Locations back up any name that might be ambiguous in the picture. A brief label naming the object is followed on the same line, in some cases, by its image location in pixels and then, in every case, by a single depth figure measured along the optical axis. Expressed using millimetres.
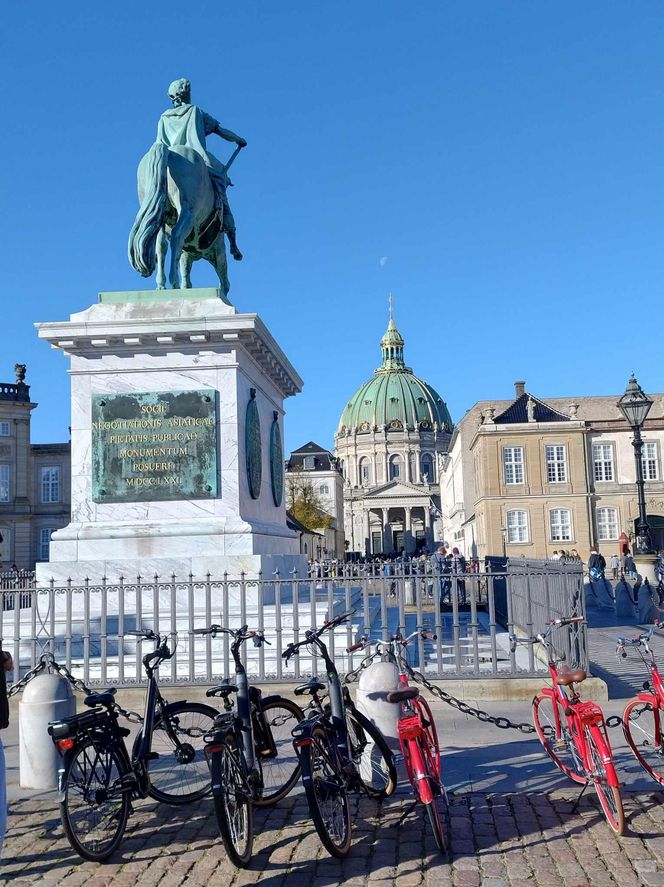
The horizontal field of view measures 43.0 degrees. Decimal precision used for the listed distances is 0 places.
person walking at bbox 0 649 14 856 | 4352
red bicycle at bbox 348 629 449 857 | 4914
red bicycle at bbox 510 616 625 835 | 5125
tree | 73938
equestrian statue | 11938
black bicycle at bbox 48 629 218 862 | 4938
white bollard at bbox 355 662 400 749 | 6320
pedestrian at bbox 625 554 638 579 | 32122
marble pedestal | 10617
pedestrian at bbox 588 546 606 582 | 27422
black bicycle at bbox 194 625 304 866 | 4770
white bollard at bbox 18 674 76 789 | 6410
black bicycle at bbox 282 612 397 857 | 4812
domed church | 154500
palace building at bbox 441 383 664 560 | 58656
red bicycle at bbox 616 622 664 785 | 6027
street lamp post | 17844
